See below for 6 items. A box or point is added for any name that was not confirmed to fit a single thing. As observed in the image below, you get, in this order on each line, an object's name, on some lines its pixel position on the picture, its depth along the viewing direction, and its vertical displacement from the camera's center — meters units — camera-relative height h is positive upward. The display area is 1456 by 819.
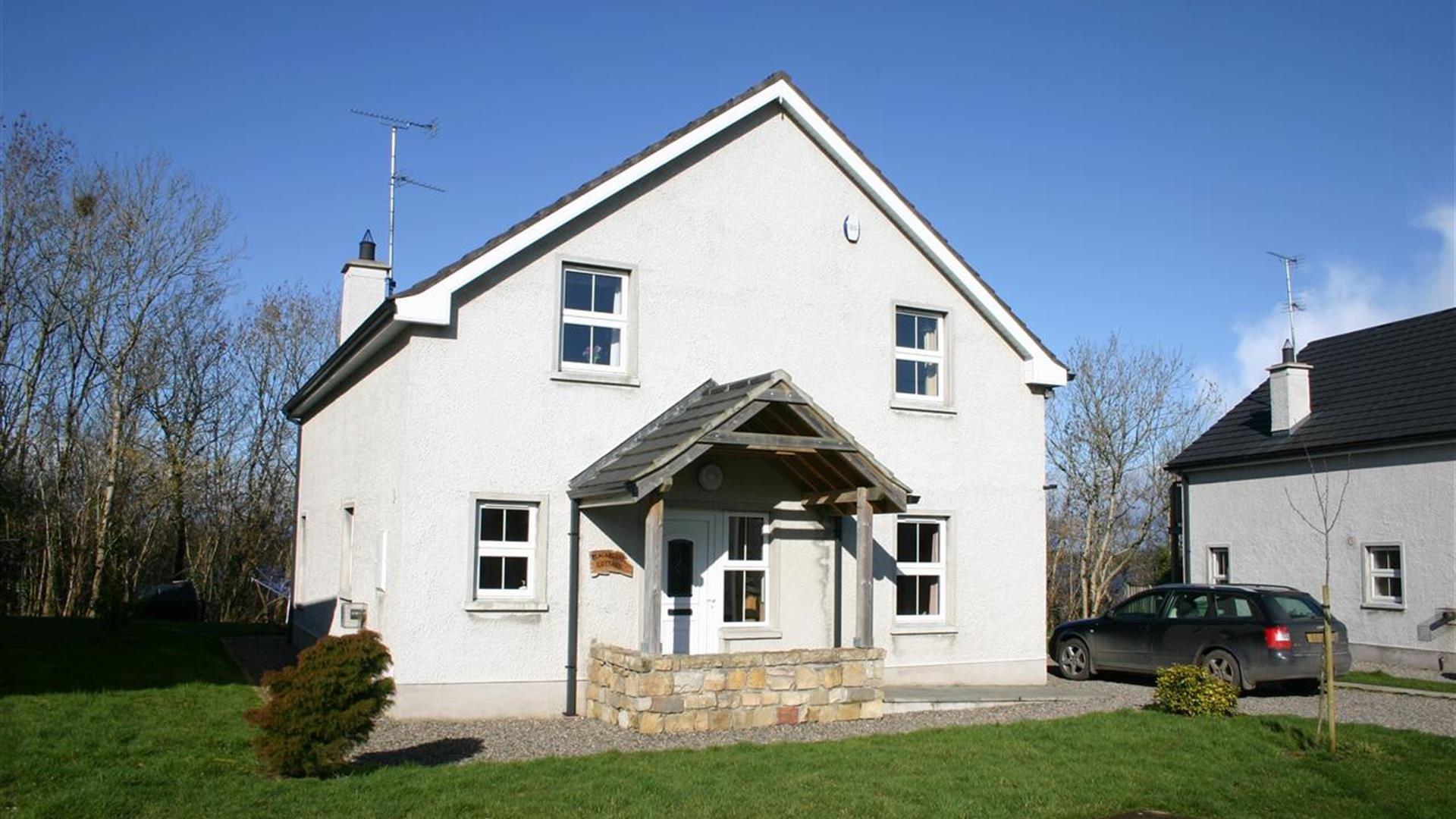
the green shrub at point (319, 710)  9.34 -1.34
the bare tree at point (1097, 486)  36.31 +2.19
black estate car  15.93 -1.15
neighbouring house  20.86 +1.47
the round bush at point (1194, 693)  13.73 -1.64
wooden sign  14.10 -0.18
